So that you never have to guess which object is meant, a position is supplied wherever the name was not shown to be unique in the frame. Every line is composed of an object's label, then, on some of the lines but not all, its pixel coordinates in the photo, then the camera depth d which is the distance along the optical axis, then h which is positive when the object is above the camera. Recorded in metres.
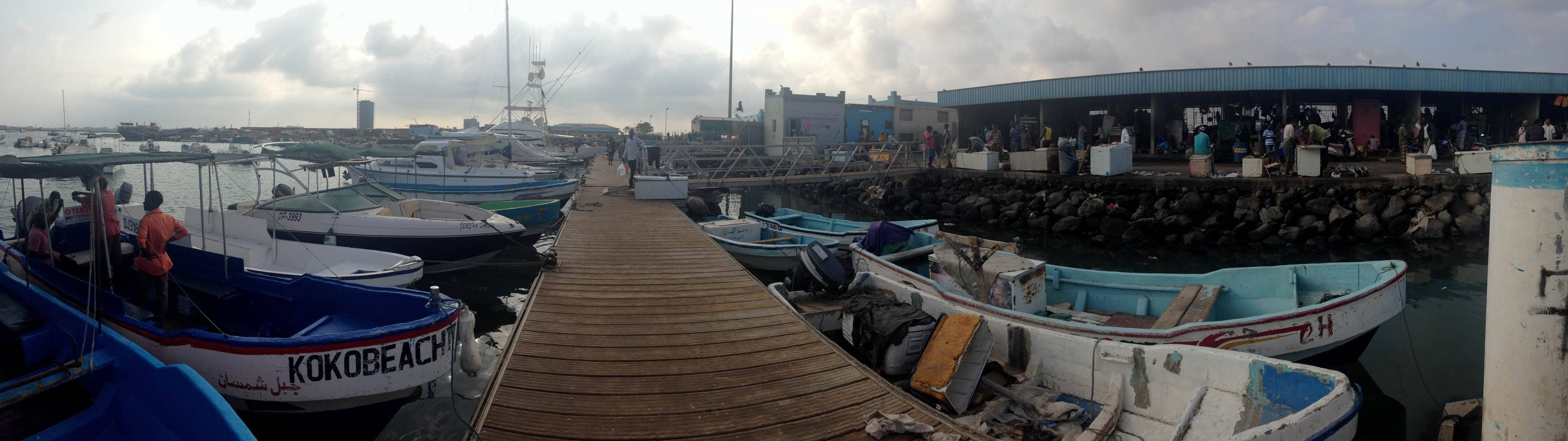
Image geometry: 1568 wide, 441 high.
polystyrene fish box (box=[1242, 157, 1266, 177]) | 18.58 +0.17
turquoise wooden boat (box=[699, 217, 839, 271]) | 12.93 -1.22
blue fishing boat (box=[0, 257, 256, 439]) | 4.64 -1.42
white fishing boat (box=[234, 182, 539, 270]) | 12.80 -0.90
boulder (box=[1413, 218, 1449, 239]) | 16.39 -1.24
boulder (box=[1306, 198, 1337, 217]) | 17.42 -0.75
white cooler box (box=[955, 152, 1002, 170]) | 24.38 +0.44
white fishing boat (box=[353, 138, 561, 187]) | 22.59 +0.17
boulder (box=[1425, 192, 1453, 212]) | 16.78 -0.64
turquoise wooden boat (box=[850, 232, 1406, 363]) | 7.06 -1.39
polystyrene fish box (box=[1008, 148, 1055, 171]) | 22.47 +0.42
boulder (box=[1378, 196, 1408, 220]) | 16.86 -0.79
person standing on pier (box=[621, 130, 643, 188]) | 21.97 +0.65
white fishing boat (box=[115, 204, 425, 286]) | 10.29 -1.12
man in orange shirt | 6.98 -0.71
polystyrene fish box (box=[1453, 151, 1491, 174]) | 17.16 +0.23
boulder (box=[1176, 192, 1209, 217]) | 18.59 -0.78
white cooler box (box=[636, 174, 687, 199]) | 19.44 -0.31
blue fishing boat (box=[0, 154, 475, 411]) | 5.97 -1.33
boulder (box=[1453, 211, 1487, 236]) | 16.27 -1.11
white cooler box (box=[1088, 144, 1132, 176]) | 20.80 +0.39
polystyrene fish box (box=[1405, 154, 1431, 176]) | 17.42 +0.20
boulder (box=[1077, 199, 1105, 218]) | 19.95 -0.93
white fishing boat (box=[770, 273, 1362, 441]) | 4.75 -1.57
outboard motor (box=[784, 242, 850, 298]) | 9.42 -1.24
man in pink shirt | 6.96 -0.55
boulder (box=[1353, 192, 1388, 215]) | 17.09 -0.70
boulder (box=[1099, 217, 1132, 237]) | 19.19 -1.34
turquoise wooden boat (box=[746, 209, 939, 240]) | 13.53 -1.01
